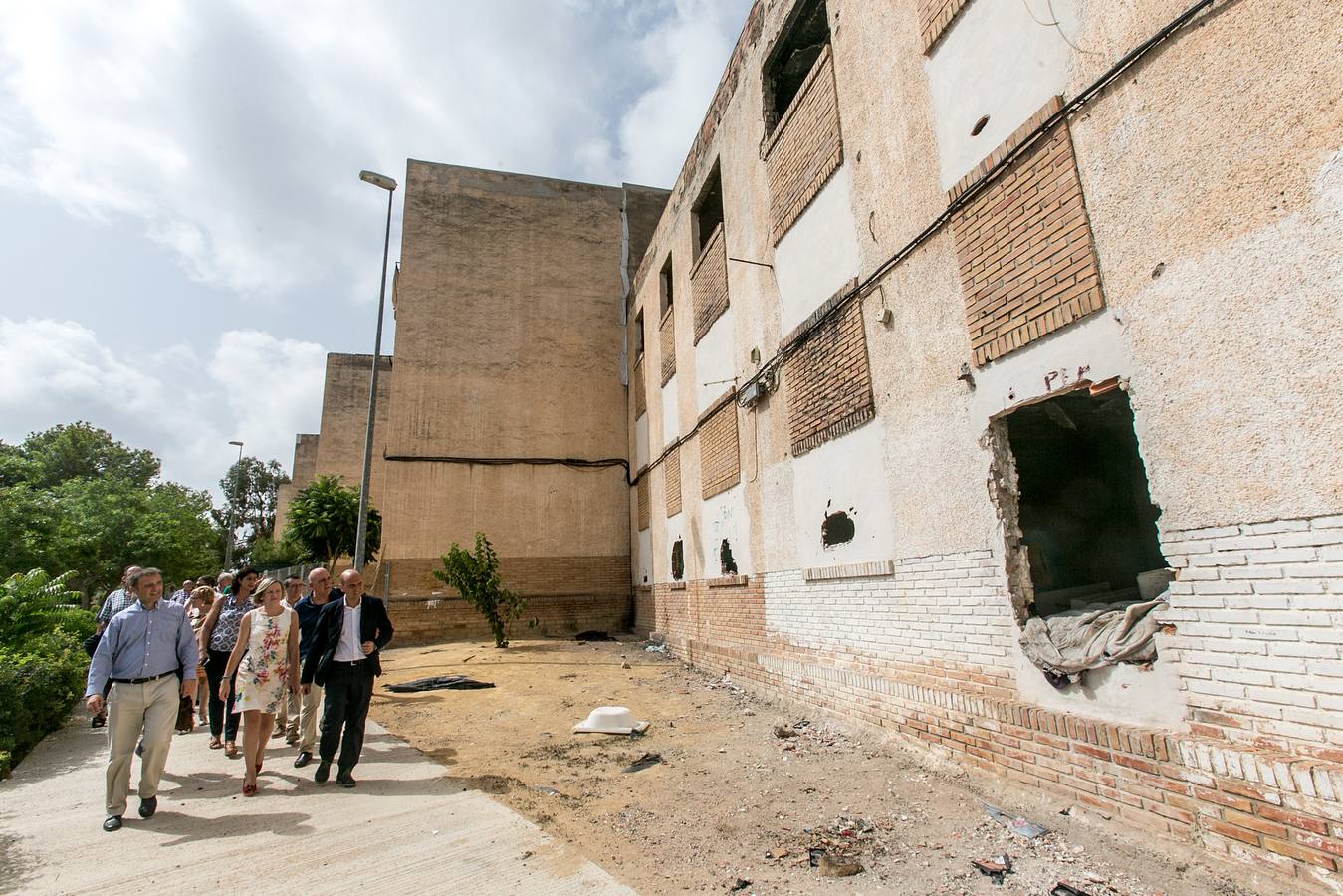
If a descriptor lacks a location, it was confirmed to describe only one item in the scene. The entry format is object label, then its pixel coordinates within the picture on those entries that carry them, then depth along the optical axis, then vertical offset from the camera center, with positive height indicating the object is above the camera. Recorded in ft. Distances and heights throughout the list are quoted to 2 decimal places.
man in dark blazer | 16.62 -1.70
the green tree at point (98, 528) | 53.83 +7.72
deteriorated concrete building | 9.48 +4.13
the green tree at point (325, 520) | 73.97 +9.09
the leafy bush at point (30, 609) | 27.81 +0.07
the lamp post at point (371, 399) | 40.05 +12.80
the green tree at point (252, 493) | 167.02 +28.41
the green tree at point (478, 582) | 45.24 +0.97
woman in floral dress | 16.12 -1.58
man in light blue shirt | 14.37 -1.64
